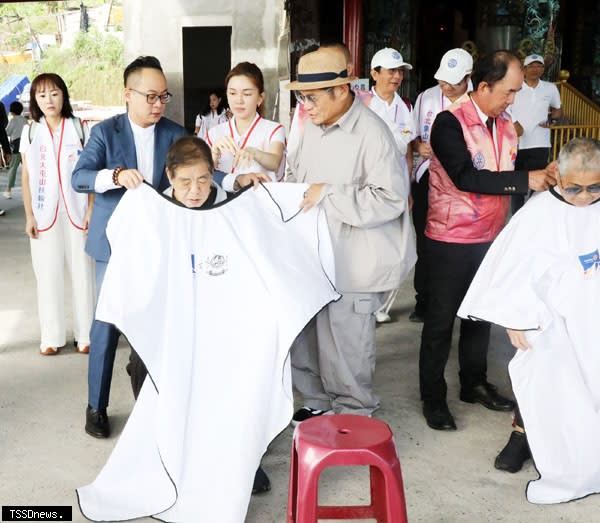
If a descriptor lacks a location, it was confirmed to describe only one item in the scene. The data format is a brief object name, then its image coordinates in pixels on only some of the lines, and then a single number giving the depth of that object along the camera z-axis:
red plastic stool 2.45
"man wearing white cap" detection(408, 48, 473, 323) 5.00
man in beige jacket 3.46
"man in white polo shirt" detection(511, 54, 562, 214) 7.50
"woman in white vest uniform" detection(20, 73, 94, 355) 4.81
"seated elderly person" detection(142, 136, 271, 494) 3.06
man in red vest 3.65
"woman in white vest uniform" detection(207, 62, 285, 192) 3.91
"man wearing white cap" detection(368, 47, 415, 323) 5.26
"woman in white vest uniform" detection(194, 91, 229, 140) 12.33
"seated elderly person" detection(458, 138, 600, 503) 3.18
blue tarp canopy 23.41
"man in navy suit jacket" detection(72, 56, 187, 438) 3.54
